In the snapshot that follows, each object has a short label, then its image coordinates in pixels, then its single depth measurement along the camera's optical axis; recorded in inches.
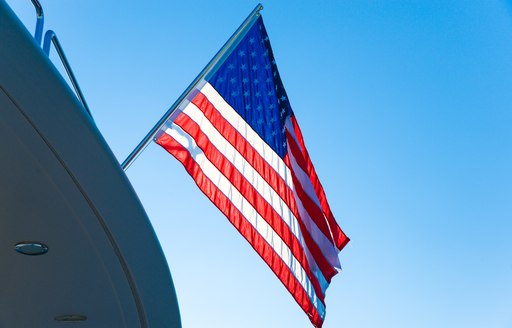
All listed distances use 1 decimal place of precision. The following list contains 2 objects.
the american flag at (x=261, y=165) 261.9
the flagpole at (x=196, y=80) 237.0
